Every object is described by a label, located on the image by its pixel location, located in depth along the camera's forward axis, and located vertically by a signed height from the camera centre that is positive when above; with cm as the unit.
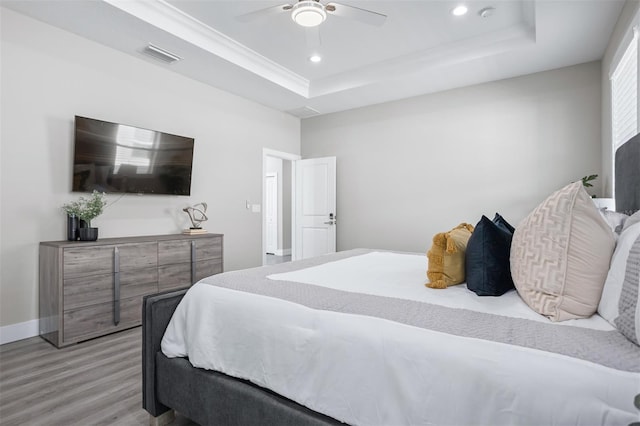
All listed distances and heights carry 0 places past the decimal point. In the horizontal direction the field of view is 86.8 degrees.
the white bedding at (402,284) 122 -35
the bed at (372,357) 82 -43
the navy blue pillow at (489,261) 145 -21
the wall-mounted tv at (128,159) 319 +54
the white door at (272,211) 823 +1
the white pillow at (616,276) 101 -19
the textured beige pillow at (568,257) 111 -15
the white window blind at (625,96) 261 +102
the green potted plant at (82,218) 301 -7
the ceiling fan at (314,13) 248 +150
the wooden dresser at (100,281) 270 -62
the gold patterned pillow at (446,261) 164 -24
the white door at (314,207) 557 +9
